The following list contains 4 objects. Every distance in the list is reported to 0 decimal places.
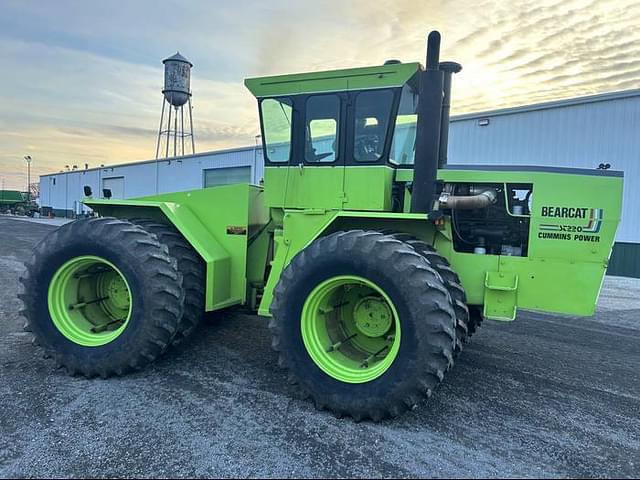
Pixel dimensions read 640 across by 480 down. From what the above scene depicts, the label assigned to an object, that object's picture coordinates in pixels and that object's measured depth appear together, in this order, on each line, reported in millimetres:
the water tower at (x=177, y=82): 33750
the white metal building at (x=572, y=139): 14406
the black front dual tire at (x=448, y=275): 3949
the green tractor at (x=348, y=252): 3844
